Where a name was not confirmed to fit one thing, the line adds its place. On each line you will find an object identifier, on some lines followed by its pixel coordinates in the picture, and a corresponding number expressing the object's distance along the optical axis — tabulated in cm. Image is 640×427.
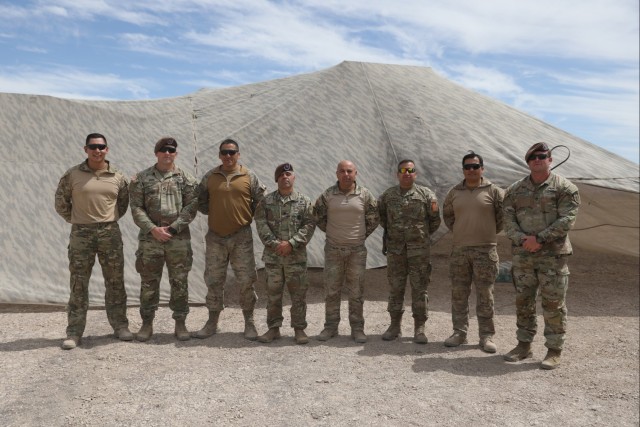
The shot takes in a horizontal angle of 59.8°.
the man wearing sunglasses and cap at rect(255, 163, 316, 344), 540
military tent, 690
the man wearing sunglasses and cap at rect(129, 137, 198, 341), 532
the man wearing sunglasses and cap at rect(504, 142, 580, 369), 484
